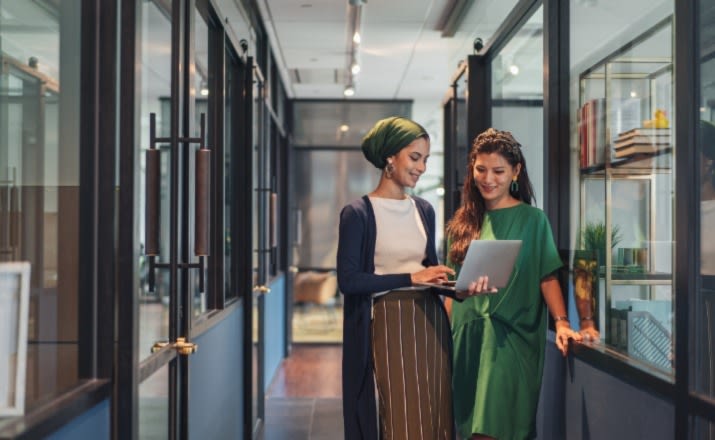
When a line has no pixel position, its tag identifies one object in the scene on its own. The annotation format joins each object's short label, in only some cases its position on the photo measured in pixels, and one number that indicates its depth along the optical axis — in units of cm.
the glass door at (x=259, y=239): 498
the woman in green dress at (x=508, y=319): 273
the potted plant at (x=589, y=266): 269
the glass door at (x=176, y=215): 256
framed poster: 139
